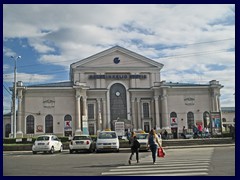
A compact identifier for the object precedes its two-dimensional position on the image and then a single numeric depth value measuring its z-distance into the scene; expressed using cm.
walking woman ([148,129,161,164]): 1490
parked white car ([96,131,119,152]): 2448
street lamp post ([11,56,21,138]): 4091
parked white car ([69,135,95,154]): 2558
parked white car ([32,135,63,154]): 2561
